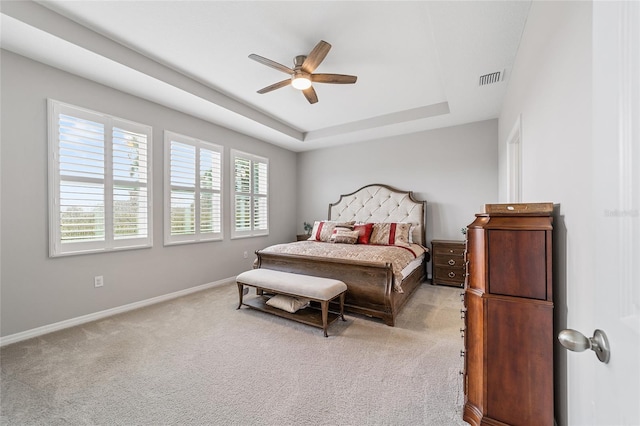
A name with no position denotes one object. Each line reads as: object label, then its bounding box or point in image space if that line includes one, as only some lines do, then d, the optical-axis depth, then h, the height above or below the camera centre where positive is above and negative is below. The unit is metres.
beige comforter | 2.92 -0.50
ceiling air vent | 2.80 +1.51
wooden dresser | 1.24 -0.52
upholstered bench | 2.57 -0.80
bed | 2.81 -0.52
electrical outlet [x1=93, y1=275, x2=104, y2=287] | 2.92 -0.77
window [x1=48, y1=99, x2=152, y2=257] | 2.67 +0.36
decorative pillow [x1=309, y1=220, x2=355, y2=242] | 4.60 -0.28
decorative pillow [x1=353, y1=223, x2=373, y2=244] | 4.27 -0.29
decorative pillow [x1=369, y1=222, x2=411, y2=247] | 4.21 -0.34
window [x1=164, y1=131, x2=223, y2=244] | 3.67 +0.36
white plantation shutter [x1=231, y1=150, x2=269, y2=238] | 4.68 +0.35
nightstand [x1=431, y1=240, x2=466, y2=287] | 4.00 -0.77
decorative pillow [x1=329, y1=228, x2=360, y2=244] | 4.20 -0.37
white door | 0.43 +0.02
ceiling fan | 2.38 +1.42
